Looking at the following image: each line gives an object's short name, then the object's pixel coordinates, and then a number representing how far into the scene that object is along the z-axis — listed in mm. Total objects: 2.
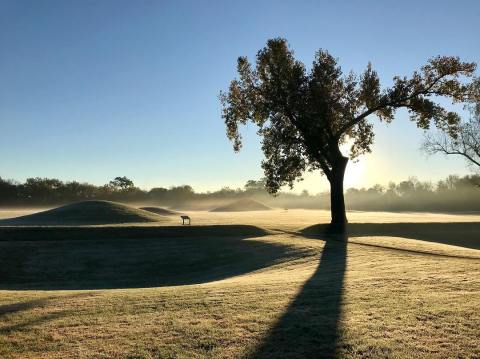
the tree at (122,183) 171875
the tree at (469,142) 51375
